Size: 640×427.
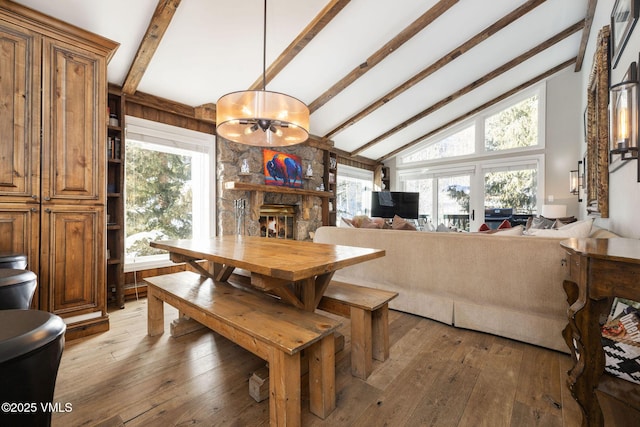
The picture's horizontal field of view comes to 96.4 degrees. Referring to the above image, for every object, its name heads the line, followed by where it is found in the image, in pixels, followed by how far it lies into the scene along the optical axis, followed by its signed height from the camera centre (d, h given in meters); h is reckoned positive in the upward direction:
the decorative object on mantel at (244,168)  4.24 +0.65
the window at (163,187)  3.39 +0.31
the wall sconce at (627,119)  1.49 +0.50
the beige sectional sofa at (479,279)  1.90 -0.52
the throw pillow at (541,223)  2.87 -0.11
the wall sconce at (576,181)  4.78 +0.56
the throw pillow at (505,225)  2.93 -0.13
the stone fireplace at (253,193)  4.08 +0.31
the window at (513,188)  5.84 +0.54
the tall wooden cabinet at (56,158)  1.89 +0.38
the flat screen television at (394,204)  6.72 +0.20
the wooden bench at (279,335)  1.15 -0.55
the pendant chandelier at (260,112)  2.07 +0.74
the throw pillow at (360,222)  3.49 -0.12
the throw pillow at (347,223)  3.47 -0.13
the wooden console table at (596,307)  0.93 -0.34
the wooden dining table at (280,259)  1.31 -0.25
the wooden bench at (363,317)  1.60 -0.62
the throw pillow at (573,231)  1.95 -0.13
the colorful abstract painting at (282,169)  4.70 +0.74
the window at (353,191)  6.82 +0.53
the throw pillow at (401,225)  2.78 -0.12
